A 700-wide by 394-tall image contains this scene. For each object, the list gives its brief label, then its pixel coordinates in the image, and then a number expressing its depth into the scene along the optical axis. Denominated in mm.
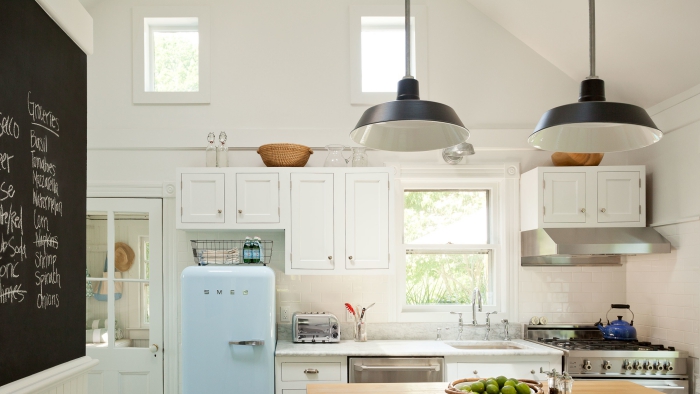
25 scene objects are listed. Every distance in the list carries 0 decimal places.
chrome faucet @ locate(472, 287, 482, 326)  5004
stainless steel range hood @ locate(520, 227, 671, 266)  4496
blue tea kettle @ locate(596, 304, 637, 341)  4746
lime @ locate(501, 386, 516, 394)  2486
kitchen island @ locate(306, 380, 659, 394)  3092
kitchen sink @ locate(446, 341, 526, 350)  4818
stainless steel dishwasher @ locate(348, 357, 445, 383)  4410
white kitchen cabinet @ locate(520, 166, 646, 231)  4723
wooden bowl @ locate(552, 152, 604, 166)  4777
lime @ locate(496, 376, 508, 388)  2582
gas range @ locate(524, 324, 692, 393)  4266
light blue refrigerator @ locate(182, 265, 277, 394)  4336
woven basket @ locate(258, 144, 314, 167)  4770
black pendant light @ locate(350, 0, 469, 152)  2277
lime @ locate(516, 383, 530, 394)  2500
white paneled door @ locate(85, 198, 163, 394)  4875
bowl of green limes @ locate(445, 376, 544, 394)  2514
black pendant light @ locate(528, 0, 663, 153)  2170
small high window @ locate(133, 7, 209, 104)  5098
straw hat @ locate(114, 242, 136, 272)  4938
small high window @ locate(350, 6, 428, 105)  5172
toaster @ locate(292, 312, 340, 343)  4742
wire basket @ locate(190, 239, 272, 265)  4613
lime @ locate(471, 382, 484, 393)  2564
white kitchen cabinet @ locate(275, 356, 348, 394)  4414
